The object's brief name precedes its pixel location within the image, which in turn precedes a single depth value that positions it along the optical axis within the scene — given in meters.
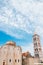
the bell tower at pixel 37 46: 67.44
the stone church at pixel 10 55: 30.43
